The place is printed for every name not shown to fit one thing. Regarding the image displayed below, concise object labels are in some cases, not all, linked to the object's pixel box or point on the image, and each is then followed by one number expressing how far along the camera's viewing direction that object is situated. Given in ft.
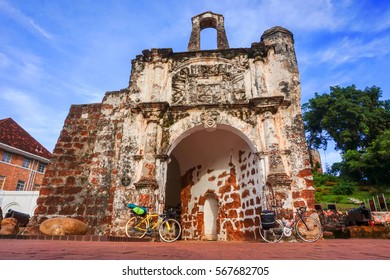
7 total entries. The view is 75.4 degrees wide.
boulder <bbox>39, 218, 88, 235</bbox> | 16.91
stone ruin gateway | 20.94
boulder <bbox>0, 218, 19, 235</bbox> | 20.48
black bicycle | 17.53
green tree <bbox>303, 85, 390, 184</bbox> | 69.11
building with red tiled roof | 62.97
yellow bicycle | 18.78
